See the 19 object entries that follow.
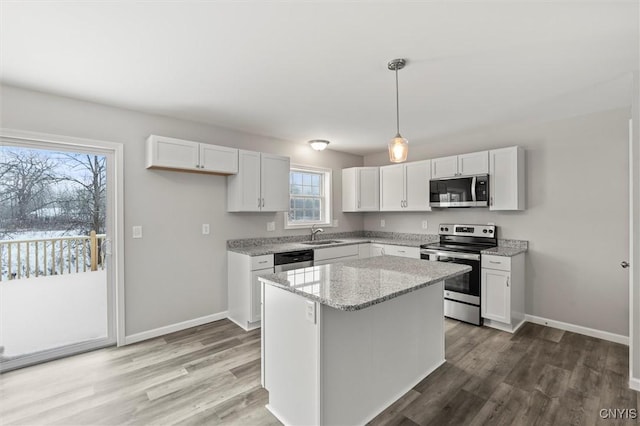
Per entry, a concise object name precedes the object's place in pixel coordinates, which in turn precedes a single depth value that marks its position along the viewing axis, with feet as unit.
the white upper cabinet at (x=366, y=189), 16.80
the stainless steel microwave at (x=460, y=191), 12.57
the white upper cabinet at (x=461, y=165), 12.66
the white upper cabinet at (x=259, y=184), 12.30
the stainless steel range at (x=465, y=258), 11.86
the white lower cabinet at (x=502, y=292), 11.06
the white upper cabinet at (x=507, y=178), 11.76
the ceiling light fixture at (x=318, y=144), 14.32
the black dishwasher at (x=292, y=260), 12.07
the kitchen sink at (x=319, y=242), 14.43
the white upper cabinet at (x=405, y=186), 14.71
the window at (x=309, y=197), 15.78
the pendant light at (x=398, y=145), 7.27
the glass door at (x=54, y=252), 8.77
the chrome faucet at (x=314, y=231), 15.72
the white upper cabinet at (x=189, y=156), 10.34
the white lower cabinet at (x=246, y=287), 11.34
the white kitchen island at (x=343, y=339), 5.66
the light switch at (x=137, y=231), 10.48
